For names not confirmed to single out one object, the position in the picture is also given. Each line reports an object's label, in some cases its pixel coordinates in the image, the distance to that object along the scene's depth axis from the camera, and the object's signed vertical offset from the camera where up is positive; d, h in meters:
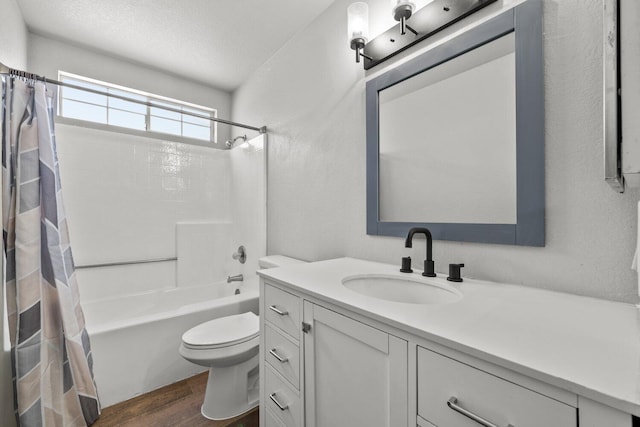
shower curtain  1.29 -0.33
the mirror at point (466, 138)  0.91 +0.30
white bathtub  1.57 -0.81
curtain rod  1.37 +0.73
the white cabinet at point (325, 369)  0.69 -0.48
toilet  1.44 -0.80
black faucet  1.03 -0.16
